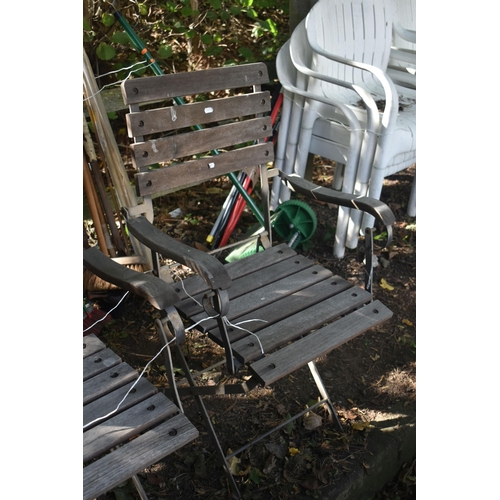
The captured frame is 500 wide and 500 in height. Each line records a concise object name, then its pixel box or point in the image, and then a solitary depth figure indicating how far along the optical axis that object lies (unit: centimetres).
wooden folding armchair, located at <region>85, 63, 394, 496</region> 203
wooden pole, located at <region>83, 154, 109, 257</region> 315
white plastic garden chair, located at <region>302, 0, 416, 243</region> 339
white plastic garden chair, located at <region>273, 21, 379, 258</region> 341
